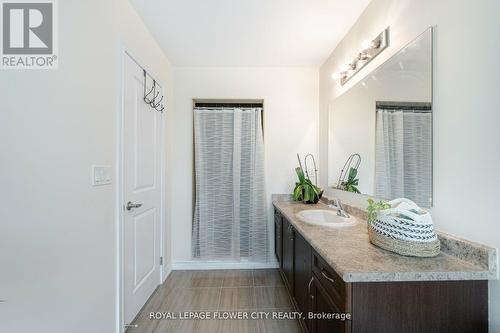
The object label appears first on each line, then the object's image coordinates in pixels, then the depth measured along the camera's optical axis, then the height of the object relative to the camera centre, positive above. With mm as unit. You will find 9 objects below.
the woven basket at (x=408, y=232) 1007 -311
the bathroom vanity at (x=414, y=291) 880 -498
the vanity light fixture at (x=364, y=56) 1562 +842
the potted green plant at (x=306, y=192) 2455 -299
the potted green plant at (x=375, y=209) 1177 -237
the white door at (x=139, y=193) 1721 -249
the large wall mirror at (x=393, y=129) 1209 +235
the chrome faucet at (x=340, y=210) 1814 -387
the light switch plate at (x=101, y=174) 1310 -64
